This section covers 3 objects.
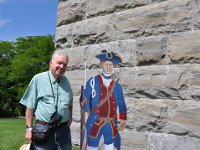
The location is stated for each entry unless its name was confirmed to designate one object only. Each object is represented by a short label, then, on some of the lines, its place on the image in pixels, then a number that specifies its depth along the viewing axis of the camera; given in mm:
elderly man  4113
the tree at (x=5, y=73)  48344
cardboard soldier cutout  4656
